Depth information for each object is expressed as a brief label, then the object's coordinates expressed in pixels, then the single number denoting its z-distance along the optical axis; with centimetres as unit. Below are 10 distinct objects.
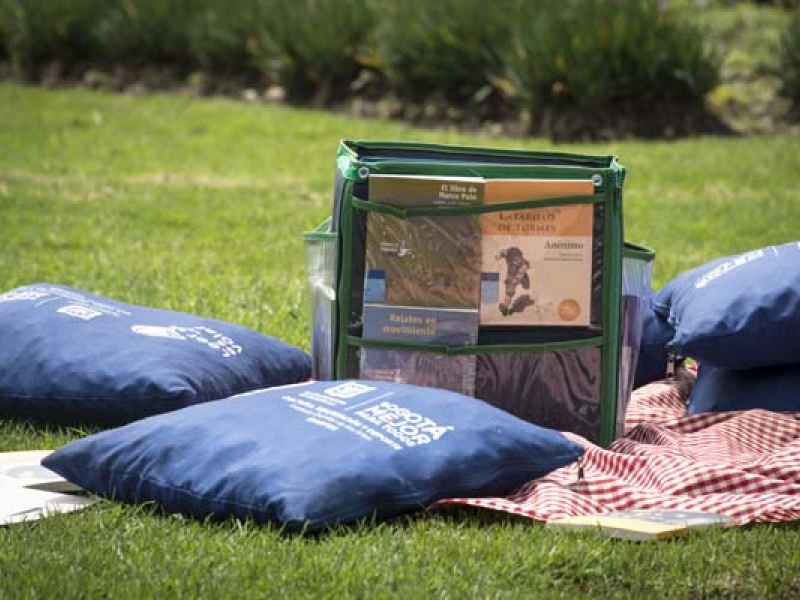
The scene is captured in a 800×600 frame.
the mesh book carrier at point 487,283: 865
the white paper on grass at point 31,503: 705
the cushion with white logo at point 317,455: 688
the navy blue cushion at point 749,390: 950
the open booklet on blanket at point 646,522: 677
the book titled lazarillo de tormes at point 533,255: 867
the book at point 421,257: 865
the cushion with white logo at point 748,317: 913
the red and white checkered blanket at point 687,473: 734
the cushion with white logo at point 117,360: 878
